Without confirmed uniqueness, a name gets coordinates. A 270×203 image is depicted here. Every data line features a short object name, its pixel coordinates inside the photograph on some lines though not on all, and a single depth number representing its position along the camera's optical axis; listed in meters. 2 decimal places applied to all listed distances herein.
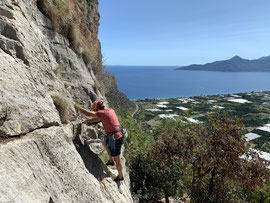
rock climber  5.40
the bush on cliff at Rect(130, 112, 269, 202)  8.55
